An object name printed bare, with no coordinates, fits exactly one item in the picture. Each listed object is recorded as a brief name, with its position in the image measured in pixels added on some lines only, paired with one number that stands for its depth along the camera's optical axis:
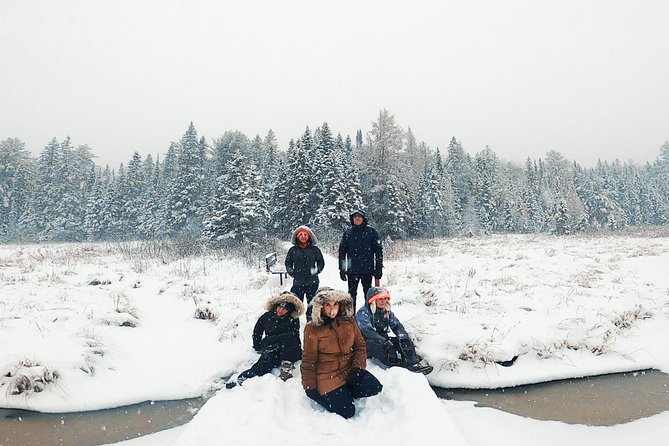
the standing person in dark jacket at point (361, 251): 6.55
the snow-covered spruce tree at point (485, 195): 46.47
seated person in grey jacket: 5.08
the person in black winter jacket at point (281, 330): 5.27
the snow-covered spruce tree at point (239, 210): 23.33
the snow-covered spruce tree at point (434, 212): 38.13
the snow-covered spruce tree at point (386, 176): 29.02
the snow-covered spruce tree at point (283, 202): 30.47
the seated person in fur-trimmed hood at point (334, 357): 4.09
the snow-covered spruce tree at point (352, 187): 28.92
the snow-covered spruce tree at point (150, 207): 39.50
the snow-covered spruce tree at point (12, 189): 41.16
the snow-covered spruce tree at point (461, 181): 43.03
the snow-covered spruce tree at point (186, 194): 34.59
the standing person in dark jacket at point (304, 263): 6.68
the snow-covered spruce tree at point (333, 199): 27.00
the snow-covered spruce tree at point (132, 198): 43.12
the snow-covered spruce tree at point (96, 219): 41.38
